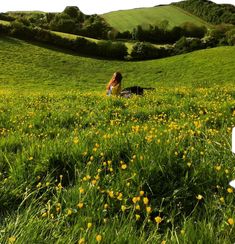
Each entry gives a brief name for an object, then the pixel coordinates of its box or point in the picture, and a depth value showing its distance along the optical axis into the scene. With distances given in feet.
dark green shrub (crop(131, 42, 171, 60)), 255.09
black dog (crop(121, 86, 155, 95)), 61.65
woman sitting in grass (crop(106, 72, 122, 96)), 61.93
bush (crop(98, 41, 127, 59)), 250.57
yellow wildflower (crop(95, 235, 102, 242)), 9.55
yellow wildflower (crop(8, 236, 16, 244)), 9.25
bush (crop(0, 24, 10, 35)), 246.47
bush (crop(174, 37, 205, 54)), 279.28
